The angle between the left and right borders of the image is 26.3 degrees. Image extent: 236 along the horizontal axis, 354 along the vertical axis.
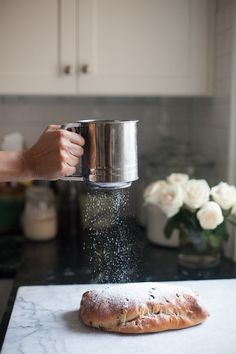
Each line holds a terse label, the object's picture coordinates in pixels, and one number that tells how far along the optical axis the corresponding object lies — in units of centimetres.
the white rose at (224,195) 133
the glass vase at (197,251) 144
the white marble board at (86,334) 90
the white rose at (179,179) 141
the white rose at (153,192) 144
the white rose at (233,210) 136
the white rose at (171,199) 136
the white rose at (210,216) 130
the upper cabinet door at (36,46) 150
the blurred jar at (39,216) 169
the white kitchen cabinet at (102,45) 150
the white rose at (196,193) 133
